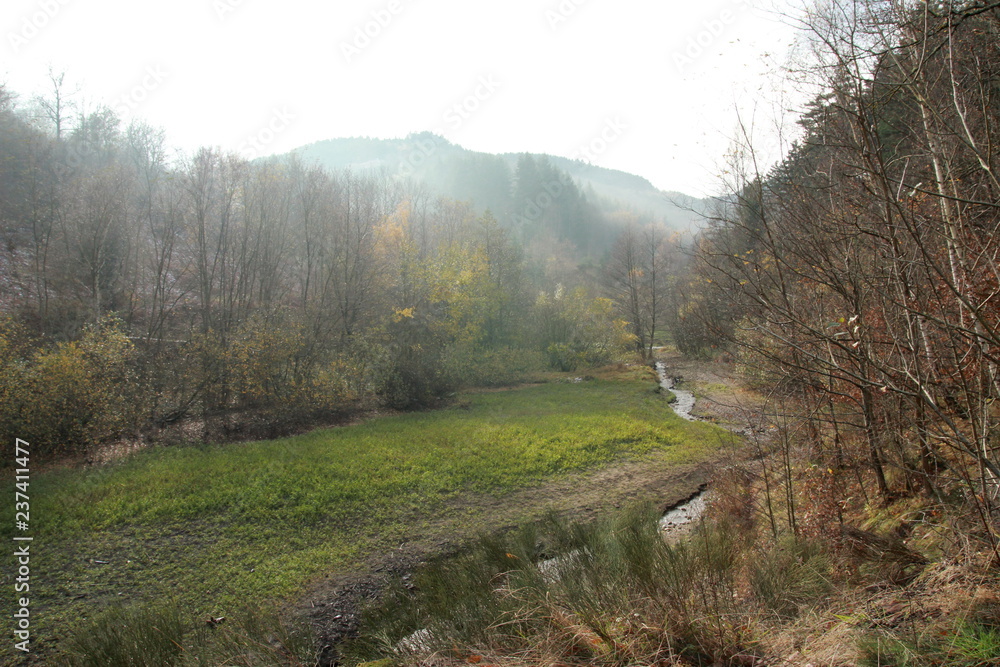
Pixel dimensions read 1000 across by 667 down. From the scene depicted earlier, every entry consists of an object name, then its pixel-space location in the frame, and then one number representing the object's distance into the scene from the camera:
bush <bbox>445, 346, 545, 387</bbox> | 21.31
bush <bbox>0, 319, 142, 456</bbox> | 9.48
